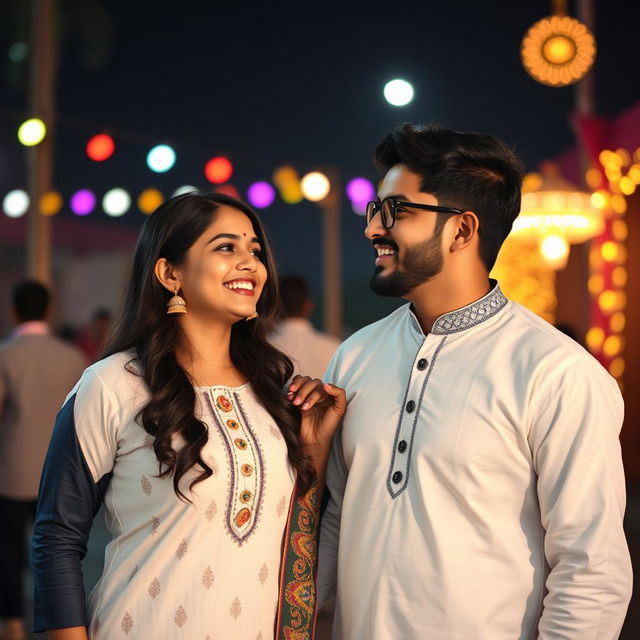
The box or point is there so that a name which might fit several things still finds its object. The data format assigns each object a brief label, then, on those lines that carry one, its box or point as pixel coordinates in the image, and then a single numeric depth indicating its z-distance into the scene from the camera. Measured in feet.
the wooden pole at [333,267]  30.96
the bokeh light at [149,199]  24.93
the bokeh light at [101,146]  21.24
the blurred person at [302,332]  14.11
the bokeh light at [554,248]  24.25
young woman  6.12
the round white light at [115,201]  23.02
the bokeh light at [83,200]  25.90
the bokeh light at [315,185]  24.56
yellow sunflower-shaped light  18.62
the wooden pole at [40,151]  22.03
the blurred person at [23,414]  13.80
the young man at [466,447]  5.73
